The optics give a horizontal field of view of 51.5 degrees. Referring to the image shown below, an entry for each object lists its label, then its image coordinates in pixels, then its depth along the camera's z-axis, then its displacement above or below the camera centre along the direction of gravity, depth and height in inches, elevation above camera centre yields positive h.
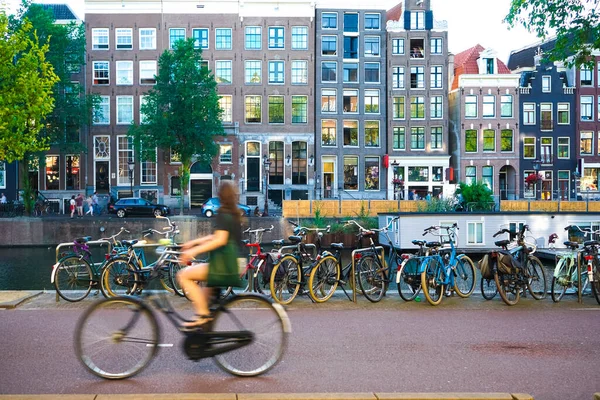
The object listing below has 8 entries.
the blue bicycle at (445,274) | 358.6 -47.5
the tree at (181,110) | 1429.6 +203.8
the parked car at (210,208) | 1376.7 -24.9
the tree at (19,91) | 818.8 +142.9
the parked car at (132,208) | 1381.6 -23.8
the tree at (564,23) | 546.9 +158.7
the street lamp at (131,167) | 1581.9 +77.3
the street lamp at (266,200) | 1374.4 -9.4
